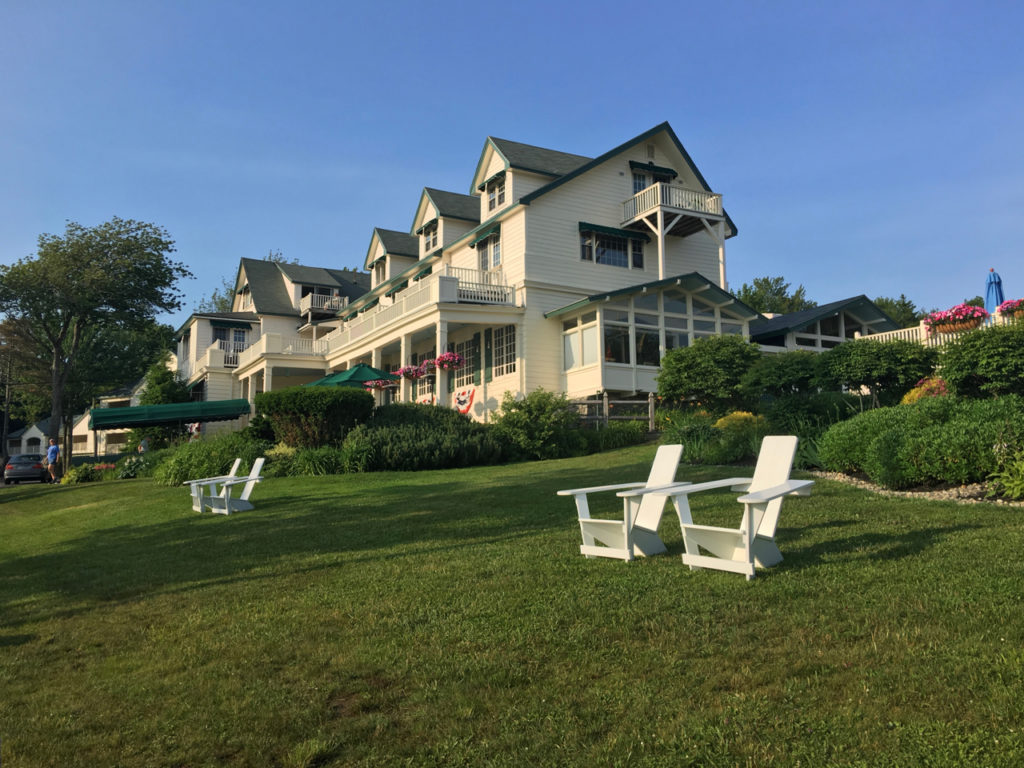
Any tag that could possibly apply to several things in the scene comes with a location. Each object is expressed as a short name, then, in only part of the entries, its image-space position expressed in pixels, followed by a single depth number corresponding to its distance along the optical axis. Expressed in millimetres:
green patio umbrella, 23641
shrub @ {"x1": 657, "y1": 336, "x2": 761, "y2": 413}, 18719
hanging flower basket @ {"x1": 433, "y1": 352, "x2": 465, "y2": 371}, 23766
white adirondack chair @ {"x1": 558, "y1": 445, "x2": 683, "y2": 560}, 6199
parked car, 33562
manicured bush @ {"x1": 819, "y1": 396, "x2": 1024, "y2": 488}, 8609
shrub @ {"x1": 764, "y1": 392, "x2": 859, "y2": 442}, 13805
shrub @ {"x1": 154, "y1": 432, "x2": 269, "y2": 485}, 16609
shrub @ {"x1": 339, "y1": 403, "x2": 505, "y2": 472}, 16016
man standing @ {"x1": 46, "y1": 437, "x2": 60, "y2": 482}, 25938
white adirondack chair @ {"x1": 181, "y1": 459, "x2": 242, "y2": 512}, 11633
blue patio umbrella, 21639
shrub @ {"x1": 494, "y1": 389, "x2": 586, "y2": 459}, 17938
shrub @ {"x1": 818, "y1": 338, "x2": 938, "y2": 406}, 16062
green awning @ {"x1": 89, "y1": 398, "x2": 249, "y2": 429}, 25359
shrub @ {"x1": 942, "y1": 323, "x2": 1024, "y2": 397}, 12328
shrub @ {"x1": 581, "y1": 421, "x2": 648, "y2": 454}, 18609
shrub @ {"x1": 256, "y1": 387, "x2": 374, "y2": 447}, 17219
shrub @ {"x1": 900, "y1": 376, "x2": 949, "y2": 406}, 14484
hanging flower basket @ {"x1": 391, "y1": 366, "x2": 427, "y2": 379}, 24500
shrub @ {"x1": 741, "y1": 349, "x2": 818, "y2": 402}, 16422
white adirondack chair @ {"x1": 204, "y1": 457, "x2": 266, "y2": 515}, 11234
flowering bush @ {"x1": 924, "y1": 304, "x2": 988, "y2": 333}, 17828
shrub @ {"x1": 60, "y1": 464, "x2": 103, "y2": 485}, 23189
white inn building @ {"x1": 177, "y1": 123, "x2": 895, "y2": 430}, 24312
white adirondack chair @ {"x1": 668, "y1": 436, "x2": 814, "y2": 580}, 5344
